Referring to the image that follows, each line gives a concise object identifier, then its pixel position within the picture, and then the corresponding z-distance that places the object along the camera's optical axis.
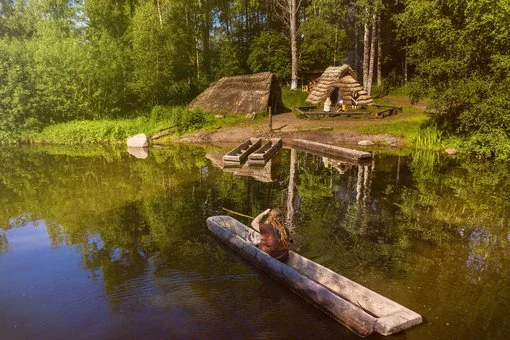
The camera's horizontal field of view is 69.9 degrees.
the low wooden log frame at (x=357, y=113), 28.09
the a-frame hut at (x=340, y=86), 32.25
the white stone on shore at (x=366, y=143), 24.44
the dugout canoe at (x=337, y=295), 6.53
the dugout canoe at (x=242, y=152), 20.17
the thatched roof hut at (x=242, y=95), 31.00
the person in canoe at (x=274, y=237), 8.98
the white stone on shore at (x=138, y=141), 26.91
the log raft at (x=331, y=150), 20.61
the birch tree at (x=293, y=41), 34.97
